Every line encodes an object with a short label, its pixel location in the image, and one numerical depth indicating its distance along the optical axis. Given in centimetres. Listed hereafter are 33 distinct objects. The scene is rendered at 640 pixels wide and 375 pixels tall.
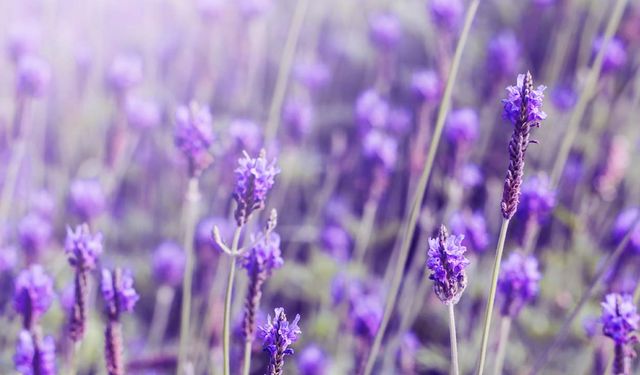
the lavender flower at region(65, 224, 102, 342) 67
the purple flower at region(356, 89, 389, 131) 96
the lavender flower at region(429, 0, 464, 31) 88
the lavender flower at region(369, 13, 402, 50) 113
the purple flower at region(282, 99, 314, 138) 100
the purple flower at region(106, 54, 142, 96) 99
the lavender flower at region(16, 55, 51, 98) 85
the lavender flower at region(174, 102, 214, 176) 72
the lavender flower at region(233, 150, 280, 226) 63
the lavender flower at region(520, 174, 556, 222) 77
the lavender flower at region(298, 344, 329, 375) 84
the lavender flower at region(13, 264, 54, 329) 71
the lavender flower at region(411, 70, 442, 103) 94
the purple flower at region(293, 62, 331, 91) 121
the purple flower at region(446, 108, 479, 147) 89
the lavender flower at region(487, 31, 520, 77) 97
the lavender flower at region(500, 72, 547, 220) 61
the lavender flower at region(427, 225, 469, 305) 62
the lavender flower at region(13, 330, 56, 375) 67
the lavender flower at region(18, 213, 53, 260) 83
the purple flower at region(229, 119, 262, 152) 83
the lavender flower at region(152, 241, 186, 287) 90
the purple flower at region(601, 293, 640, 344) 64
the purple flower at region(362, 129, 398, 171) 89
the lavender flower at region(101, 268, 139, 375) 66
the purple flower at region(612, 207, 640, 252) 85
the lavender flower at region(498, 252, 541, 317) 73
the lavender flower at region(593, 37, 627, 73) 92
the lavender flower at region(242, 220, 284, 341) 65
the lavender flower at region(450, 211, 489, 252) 83
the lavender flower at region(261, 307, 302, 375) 60
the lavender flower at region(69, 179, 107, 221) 87
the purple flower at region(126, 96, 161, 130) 103
